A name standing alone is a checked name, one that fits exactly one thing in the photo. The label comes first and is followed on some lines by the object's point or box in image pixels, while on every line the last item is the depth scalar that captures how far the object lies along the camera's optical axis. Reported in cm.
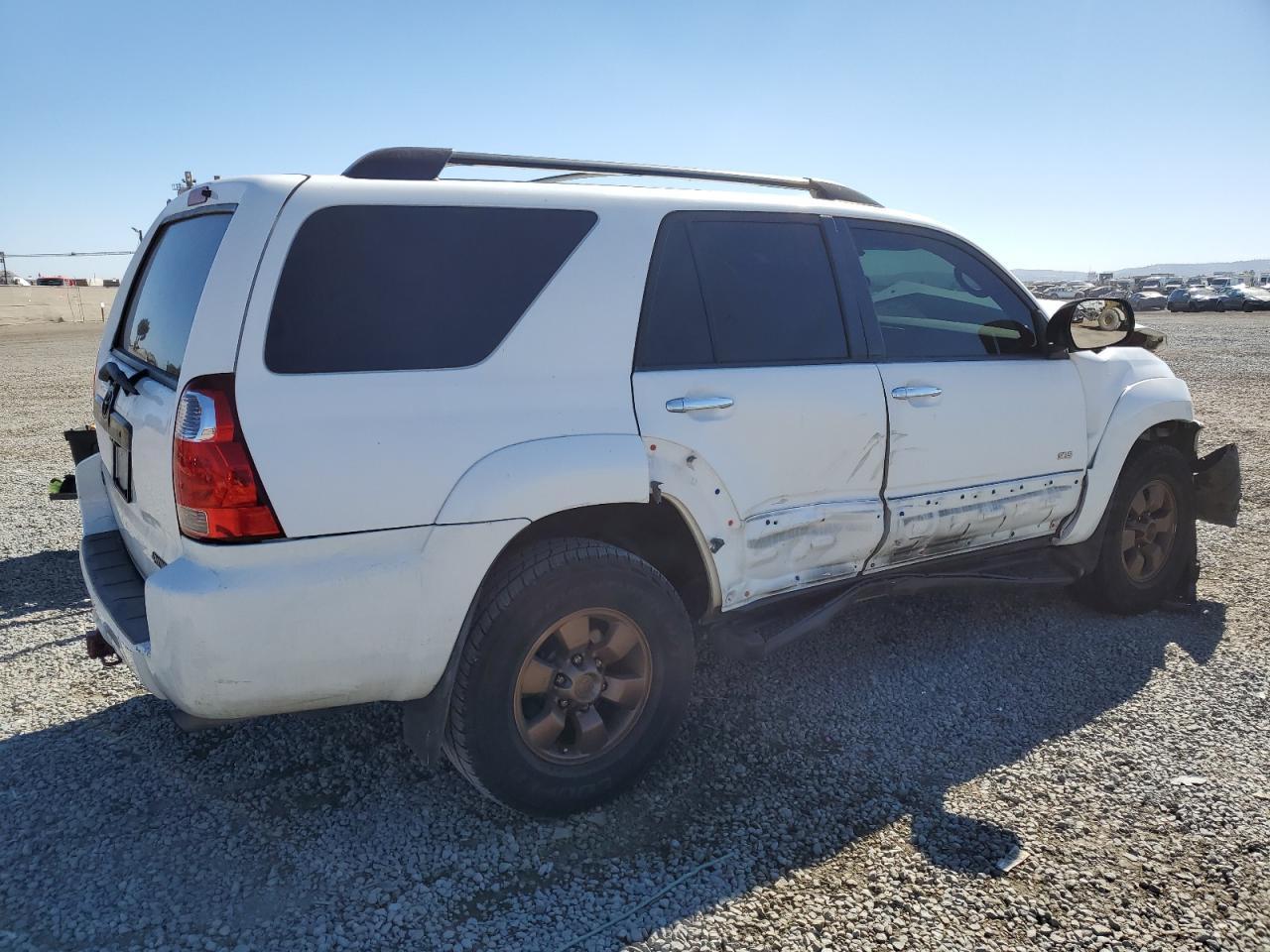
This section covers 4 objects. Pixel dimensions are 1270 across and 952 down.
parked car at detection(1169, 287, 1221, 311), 4775
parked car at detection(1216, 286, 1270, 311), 4638
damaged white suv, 237
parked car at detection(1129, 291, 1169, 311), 5457
